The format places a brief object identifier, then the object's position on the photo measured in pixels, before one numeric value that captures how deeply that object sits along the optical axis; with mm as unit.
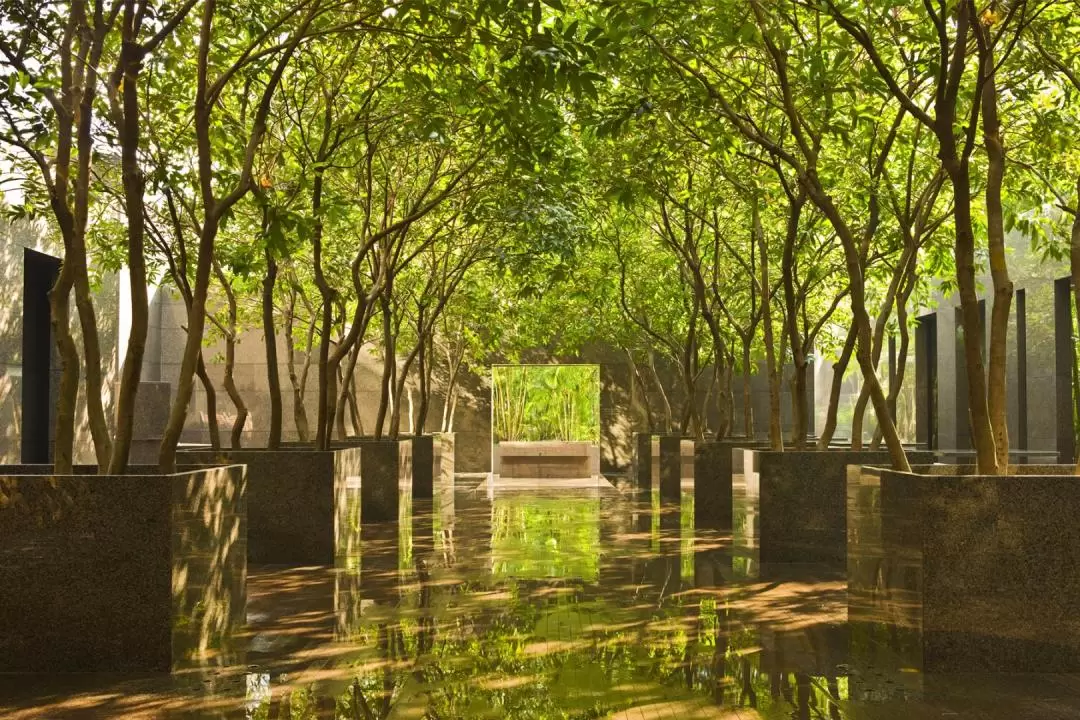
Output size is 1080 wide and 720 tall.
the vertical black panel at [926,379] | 22812
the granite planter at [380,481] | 15227
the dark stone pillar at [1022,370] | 16922
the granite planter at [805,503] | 10461
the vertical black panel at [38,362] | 17141
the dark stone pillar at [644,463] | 23859
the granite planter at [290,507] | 10711
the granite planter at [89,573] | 6043
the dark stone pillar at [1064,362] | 15570
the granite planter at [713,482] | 14570
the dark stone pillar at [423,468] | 20062
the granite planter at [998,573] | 6117
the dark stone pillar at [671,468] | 19344
